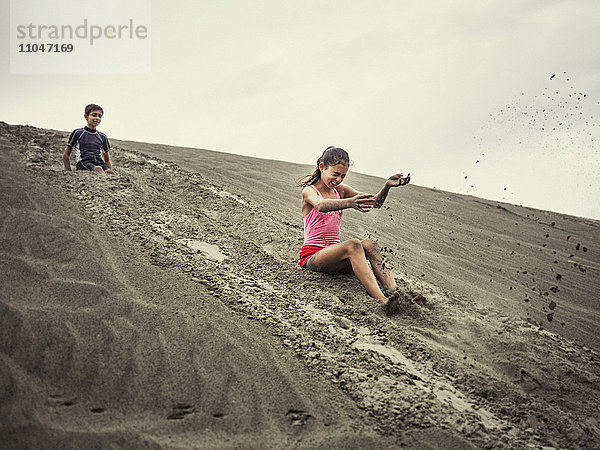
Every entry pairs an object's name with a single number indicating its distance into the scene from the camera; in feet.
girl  12.19
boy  20.33
